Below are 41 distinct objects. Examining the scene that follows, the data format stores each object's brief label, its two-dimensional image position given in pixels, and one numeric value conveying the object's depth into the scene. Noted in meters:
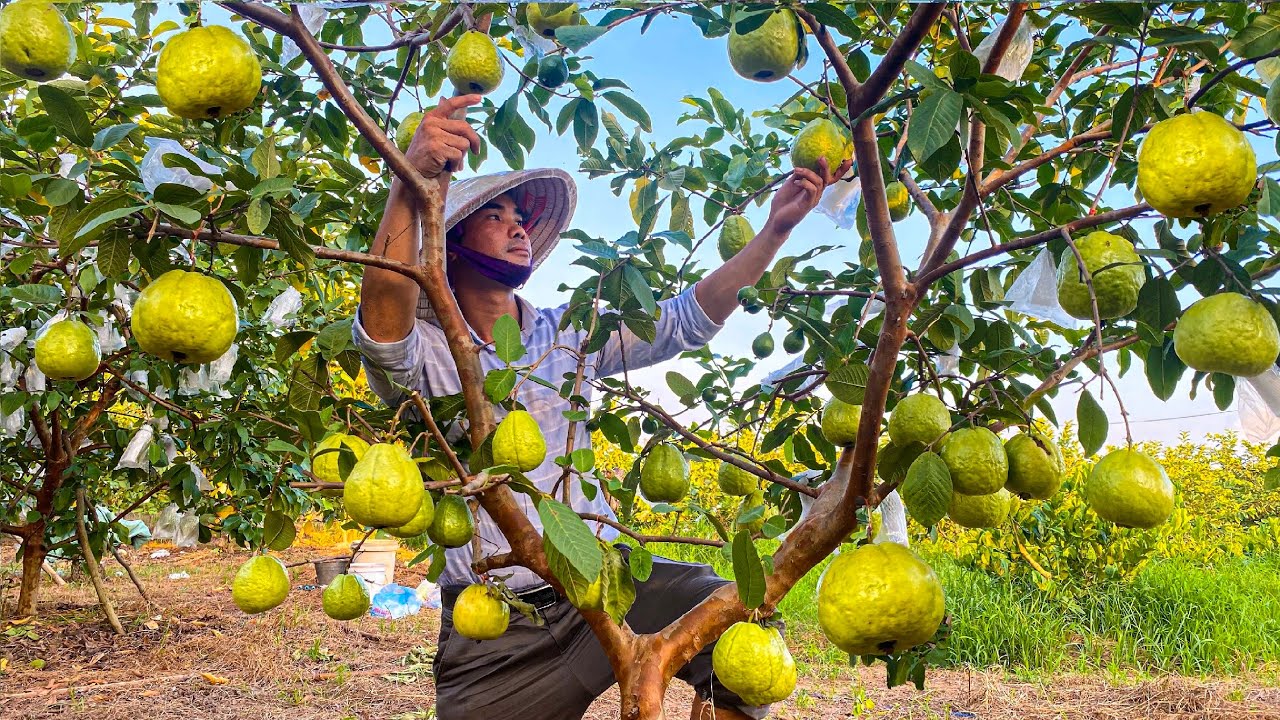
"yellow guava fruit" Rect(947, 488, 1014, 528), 1.24
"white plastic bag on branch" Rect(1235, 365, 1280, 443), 1.12
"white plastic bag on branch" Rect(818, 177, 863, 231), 1.57
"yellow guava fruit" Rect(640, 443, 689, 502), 1.50
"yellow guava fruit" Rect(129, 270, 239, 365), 0.99
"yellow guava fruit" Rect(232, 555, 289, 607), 1.39
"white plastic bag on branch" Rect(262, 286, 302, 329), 2.12
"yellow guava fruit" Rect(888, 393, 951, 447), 1.19
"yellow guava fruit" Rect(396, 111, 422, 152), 1.66
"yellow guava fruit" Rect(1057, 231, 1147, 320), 1.06
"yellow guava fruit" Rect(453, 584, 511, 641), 1.33
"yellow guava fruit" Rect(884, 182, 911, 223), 1.61
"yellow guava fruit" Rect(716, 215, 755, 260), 1.79
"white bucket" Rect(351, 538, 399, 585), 5.72
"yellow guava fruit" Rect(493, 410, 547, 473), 1.13
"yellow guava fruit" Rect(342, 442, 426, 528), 1.01
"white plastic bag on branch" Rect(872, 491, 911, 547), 1.49
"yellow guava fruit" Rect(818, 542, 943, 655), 0.95
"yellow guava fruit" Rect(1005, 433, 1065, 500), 1.16
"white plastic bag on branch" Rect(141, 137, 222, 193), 1.04
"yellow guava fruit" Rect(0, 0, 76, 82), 0.97
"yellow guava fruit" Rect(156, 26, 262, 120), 0.94
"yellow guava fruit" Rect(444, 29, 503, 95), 1.29
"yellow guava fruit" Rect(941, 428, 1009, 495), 1.07
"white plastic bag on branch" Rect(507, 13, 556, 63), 1.25
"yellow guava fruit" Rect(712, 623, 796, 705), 1.12
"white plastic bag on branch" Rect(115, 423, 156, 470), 2.97
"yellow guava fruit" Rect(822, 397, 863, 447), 1.43
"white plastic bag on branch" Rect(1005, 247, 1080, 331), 1.18
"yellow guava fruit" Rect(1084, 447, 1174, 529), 1.00
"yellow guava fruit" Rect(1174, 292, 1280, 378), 0.89
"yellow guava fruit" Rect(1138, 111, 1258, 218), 0.82
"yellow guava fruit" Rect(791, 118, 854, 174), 1.40
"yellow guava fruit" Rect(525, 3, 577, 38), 1.33
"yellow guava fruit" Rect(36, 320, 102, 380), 1.27
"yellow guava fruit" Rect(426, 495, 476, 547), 1.27
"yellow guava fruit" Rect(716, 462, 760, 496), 1.75
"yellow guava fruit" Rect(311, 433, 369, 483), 1.19
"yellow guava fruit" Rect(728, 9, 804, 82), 1.05
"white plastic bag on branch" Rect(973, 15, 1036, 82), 1.27
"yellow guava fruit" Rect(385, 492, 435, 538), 1.19
